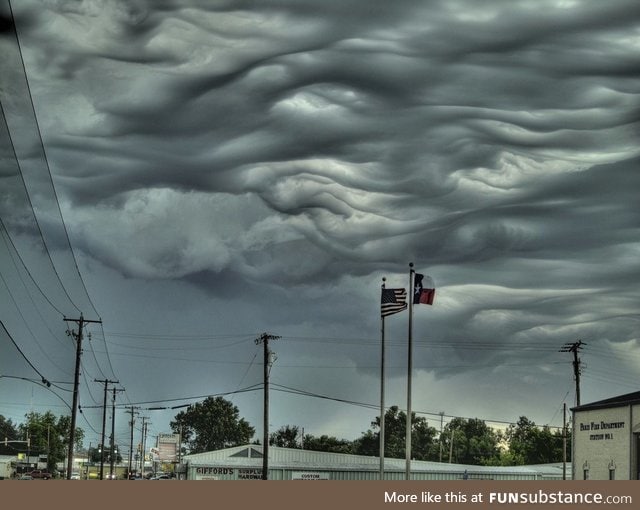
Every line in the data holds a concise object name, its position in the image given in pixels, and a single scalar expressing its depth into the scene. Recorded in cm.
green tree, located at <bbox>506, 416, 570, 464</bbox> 18038
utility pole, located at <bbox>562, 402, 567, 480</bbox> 11994
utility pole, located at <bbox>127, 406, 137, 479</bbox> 18362
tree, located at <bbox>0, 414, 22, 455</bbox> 17450
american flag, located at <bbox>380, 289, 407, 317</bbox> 5797
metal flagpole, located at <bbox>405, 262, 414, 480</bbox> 5656
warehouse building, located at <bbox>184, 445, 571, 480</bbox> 11181
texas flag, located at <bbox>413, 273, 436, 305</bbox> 5712
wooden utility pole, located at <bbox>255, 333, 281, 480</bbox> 8244
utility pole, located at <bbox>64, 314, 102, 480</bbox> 8172
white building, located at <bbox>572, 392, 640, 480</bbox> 7362
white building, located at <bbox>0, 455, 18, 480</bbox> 16312
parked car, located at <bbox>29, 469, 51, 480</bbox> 15091
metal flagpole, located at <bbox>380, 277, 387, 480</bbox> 5838
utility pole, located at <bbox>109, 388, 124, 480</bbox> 15081
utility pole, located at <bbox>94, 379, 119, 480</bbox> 12894
